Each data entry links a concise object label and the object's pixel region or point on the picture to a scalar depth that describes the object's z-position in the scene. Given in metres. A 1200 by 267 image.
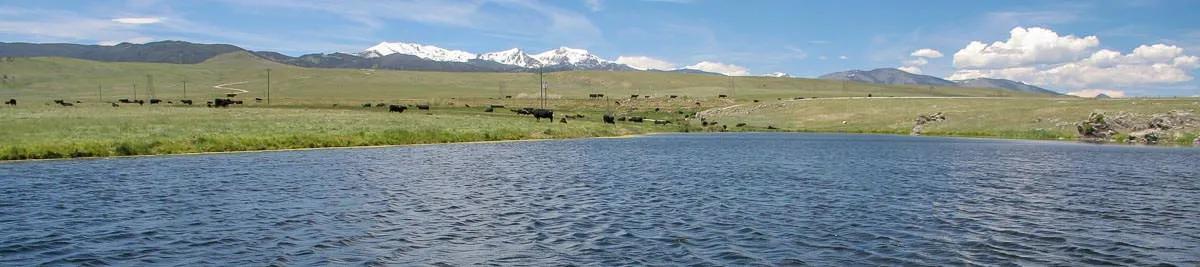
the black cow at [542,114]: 116.56
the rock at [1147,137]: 84.44
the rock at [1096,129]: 89.88
